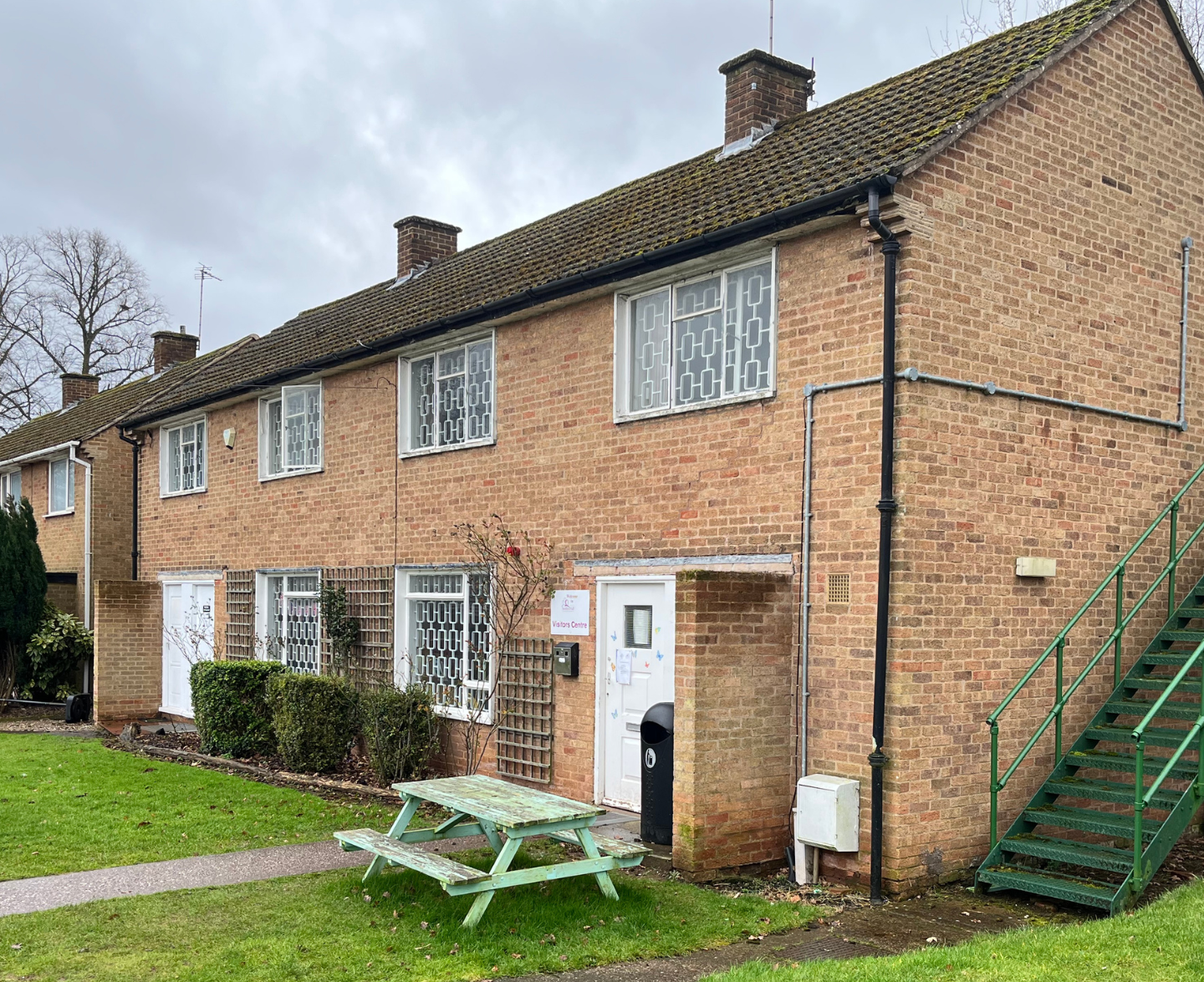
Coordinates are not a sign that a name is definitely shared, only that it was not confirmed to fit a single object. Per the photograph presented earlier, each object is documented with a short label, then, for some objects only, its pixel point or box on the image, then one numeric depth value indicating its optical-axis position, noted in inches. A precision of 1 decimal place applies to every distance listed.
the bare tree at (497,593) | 443.8
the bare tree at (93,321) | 1612.9
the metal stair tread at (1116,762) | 315.6
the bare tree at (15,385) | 1560.0
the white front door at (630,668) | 390.6
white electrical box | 309.1
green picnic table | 263.7
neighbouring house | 895.1
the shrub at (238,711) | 561.3
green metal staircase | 284.8
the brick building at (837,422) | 319.9
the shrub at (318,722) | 509.7
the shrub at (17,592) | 798.5
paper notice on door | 402.6
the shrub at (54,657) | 818.2
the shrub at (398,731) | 469.4
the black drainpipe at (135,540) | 792.9
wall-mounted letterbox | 419.8
